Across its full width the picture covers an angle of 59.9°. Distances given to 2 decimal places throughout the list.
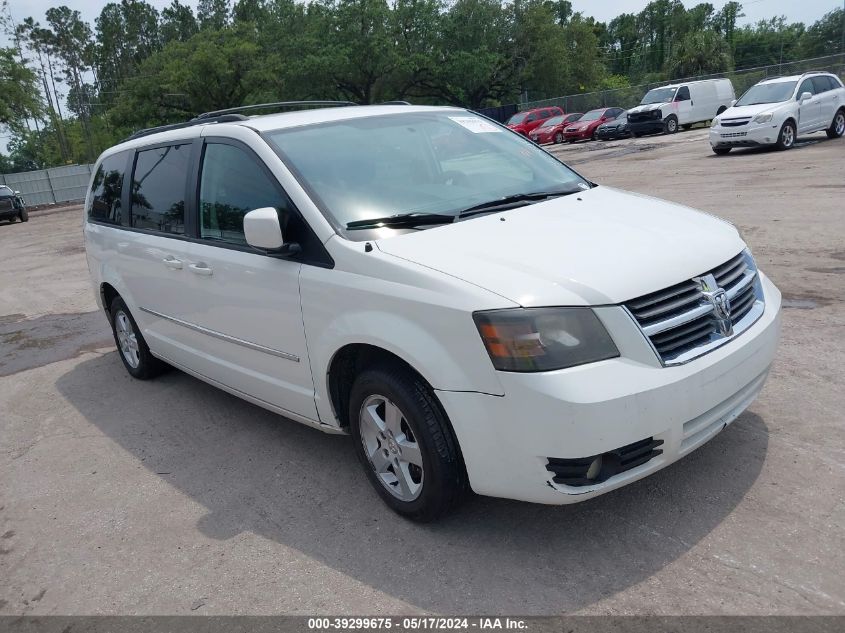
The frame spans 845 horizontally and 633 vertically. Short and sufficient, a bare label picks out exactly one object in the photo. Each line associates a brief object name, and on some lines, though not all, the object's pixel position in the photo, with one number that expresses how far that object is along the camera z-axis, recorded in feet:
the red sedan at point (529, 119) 123.95
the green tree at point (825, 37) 268.25
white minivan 9.15
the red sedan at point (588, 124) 110.73
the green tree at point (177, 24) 271.49
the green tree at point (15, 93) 136.77
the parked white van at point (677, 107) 95.25
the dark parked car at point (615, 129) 102.78
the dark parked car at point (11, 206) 88.79
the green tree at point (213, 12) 274.98
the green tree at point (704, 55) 223.10
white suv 54.95
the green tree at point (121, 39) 259.80
